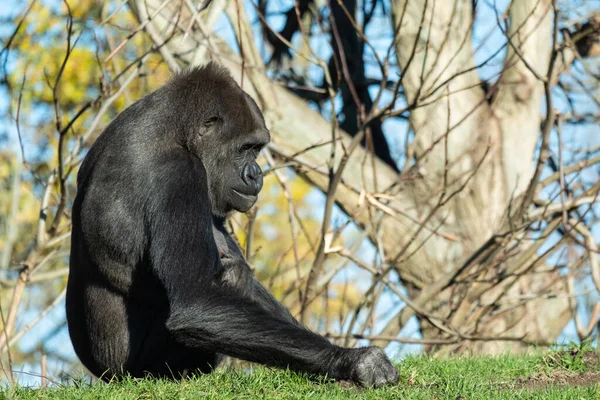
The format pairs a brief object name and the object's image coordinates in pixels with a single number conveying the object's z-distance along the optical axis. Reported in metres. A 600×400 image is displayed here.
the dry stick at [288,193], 15.70
